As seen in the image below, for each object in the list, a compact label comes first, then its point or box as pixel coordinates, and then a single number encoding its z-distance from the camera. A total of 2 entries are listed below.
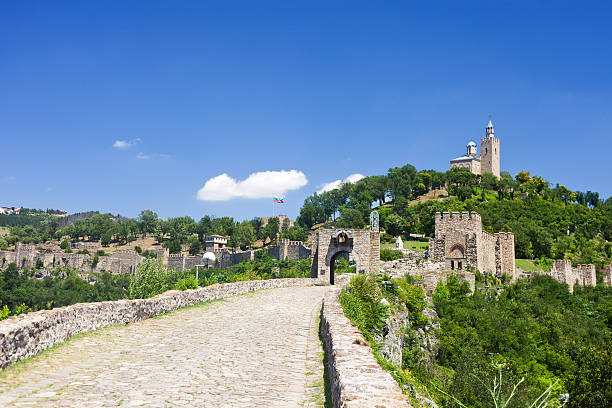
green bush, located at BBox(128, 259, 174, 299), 18.54
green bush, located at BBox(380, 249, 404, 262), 36.61
